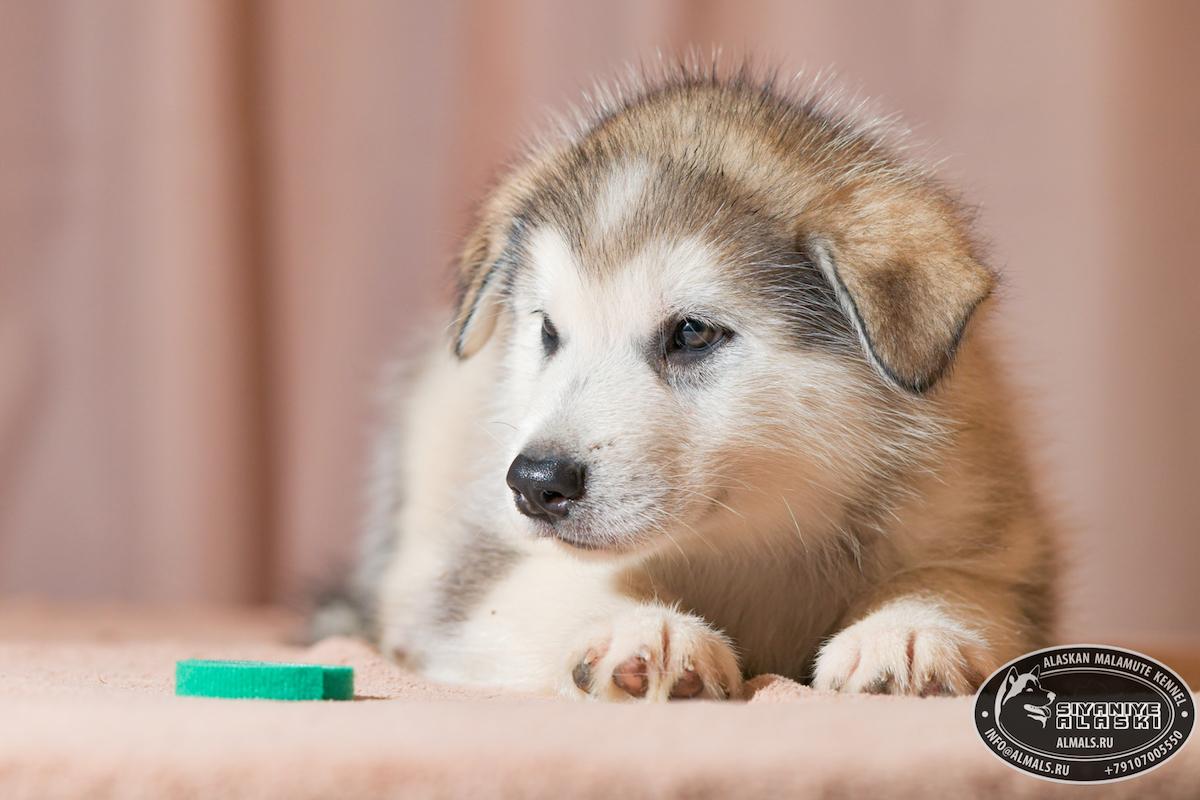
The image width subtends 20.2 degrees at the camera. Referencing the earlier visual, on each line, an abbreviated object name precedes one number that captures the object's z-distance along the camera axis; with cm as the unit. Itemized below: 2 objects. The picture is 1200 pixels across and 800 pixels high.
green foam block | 93
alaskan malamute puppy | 98
